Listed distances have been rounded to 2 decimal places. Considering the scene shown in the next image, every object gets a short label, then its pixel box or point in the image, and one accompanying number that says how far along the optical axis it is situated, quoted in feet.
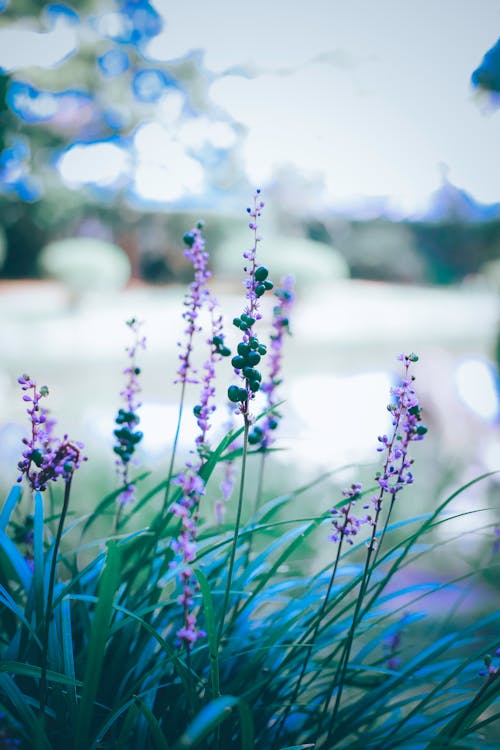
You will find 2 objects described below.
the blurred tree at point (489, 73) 19.02
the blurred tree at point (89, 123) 40.78
